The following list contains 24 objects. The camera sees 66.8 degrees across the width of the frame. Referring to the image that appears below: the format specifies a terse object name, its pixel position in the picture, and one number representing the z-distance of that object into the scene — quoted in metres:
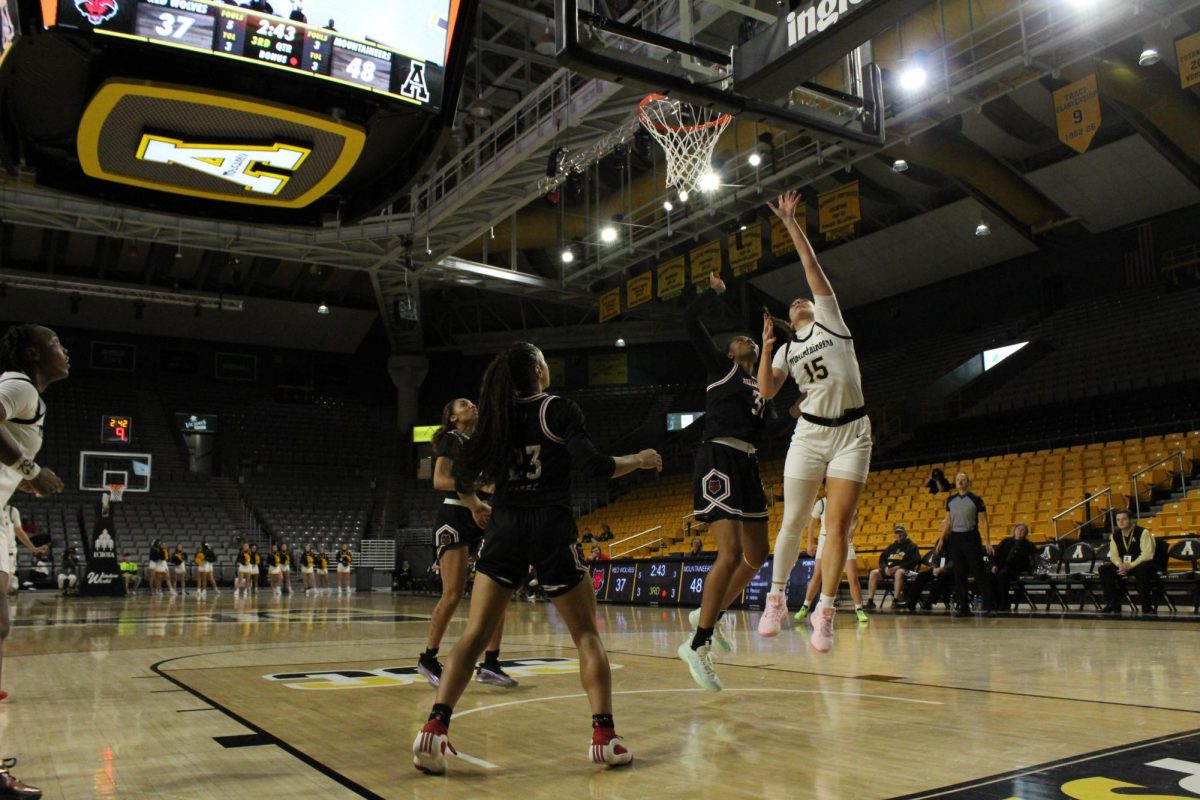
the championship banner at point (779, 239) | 18.98
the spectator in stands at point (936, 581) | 12.52
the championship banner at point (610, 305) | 24.66
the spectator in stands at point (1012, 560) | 11.88
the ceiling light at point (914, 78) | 13.91
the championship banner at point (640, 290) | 23.53
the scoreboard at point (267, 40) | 5.77
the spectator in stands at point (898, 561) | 13.35
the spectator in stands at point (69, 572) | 22.91
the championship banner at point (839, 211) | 18.02
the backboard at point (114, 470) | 24.41
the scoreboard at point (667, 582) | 13.62
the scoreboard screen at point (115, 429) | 26.72
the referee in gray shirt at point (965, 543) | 11.30
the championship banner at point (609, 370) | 34.19
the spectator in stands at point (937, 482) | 12.34
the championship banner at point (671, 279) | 22.39
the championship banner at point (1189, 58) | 12.94
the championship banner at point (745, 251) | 20.22
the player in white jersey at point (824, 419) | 5.23
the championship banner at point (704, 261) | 21.34
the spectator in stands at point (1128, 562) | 10.69
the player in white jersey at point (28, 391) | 3.41
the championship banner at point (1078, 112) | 14.43
